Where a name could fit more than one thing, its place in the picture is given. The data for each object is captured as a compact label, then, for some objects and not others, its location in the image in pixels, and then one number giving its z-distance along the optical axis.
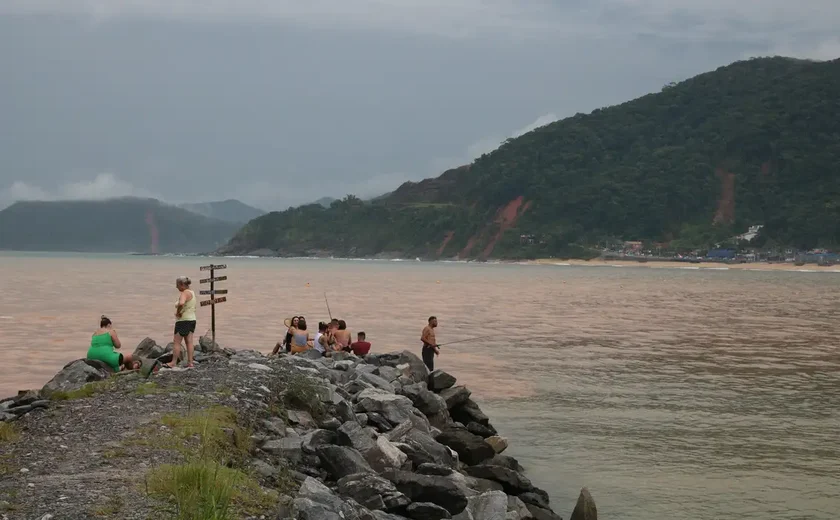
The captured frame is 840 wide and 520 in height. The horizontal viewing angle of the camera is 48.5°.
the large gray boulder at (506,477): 13.50
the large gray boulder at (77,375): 16.78
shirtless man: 23.77
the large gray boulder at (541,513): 12.61
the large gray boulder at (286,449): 10.62
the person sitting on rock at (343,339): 23.83
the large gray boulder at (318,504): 8.01
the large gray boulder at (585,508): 12.11
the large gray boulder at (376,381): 17.69
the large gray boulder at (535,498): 13.27
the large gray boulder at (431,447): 13.36
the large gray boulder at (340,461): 10.44
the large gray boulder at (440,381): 20.19
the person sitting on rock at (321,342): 23.33
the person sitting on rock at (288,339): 23.22
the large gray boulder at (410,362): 20.39
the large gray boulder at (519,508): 11.93
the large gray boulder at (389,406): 14.98
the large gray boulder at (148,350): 20.50
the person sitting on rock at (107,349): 18.17
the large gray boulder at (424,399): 17.22
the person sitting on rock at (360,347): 23.73
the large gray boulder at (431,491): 10.17
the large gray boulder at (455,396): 18.91
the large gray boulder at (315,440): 10.75
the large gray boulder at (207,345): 20.00
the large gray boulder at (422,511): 9.61
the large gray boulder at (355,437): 11.69
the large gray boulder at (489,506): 10.71
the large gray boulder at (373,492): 9.28
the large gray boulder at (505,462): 14.83
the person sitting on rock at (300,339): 22.53
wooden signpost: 21.03
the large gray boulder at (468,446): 15.05
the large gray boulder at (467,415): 18.80
